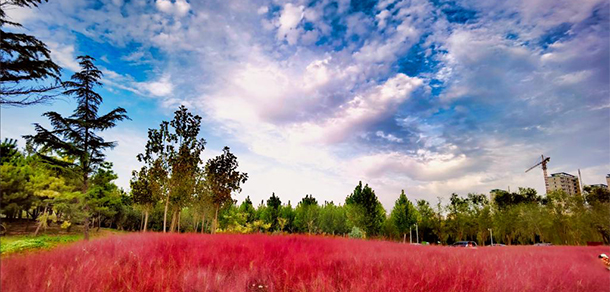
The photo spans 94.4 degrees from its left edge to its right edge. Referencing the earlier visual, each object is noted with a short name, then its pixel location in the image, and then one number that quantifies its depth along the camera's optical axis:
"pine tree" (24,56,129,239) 12.62
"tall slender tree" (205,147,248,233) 23.17
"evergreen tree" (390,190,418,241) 38.53
